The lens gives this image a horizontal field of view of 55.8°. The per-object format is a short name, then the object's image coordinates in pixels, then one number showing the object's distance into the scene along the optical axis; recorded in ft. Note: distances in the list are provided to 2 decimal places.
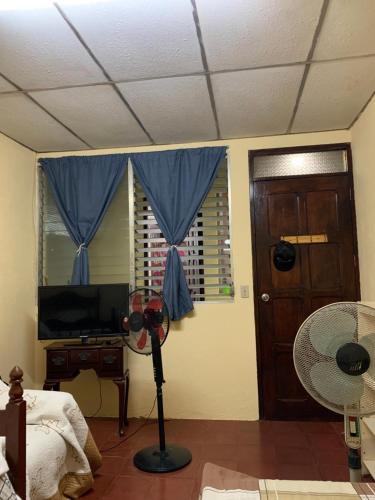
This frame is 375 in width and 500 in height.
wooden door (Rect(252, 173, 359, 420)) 10.51
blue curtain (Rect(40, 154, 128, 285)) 11.32
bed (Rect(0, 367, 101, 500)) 4.35
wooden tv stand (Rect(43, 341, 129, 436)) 9.75
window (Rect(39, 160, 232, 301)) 11.14
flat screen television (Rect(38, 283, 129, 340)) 10.09
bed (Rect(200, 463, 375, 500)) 3.34
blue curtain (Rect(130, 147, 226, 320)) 10.75
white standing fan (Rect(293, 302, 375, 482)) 4.21
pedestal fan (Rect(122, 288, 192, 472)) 8.23
